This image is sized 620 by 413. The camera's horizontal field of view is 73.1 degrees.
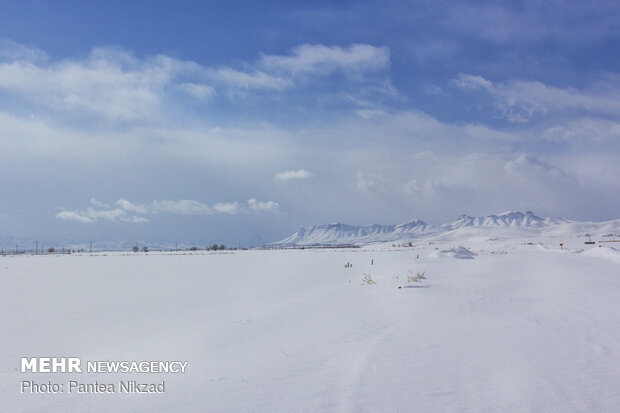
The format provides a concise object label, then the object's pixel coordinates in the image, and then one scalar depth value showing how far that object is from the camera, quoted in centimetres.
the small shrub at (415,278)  1180
